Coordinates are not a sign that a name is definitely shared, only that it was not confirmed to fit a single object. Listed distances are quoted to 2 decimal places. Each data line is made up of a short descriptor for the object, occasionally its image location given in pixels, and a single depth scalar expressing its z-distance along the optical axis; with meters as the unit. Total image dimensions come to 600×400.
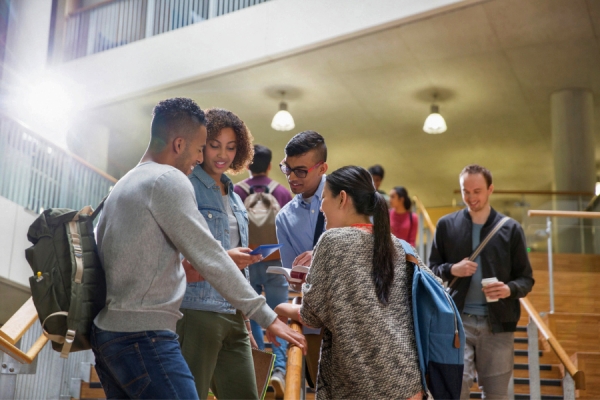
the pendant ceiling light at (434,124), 12.12
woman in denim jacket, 2.95
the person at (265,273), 5.19
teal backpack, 2.62
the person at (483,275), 4.59
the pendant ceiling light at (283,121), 11.99
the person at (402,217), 8.56
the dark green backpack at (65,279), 2.31
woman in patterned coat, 2.56
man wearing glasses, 3.72
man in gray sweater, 2.28
